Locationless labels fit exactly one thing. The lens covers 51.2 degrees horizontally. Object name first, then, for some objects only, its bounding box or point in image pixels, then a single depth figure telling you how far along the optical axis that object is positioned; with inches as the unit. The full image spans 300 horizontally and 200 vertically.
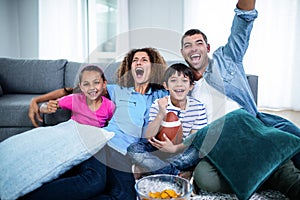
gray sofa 88.7
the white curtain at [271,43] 124.0
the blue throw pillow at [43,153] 34.9
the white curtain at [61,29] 141.1
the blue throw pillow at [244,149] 38.4
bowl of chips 34.0
